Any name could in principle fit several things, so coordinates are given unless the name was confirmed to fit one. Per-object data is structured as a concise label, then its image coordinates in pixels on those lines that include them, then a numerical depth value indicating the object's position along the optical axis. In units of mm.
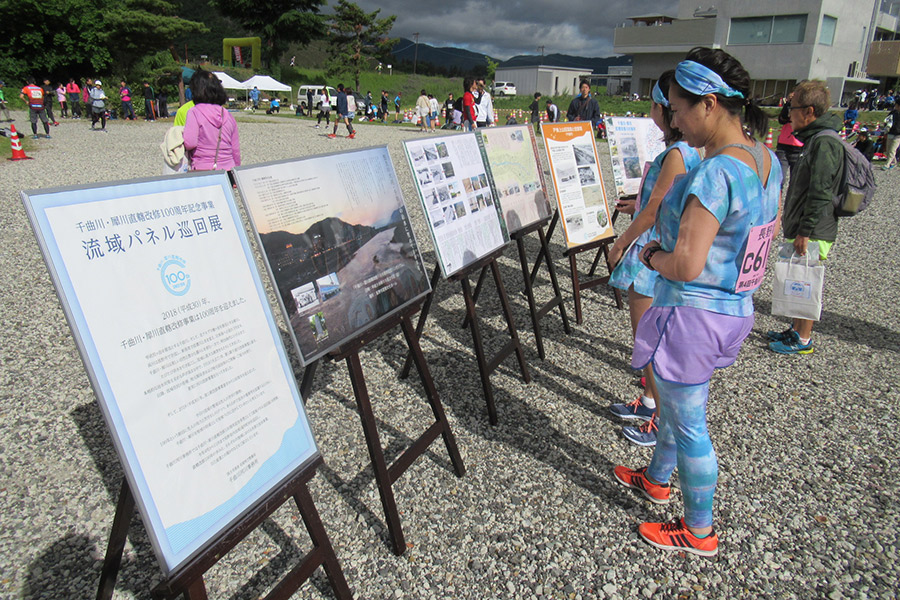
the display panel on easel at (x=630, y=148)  5090
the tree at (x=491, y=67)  65938
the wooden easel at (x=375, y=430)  2199
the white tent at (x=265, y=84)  35156
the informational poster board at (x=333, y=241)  1935
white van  35531
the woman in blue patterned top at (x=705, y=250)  1801
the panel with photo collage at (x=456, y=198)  2986
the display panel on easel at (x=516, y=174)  3895
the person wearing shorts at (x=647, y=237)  2824
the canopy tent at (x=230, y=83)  32250
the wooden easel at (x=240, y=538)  1431
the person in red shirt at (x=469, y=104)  13587
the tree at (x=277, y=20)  47031
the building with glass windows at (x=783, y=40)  36781
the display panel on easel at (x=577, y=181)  4523
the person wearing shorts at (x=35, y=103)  15758
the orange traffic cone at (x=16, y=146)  12344
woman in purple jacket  5188
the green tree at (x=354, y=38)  52188
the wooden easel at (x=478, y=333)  3166
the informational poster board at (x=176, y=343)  1285
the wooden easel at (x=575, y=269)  4602
